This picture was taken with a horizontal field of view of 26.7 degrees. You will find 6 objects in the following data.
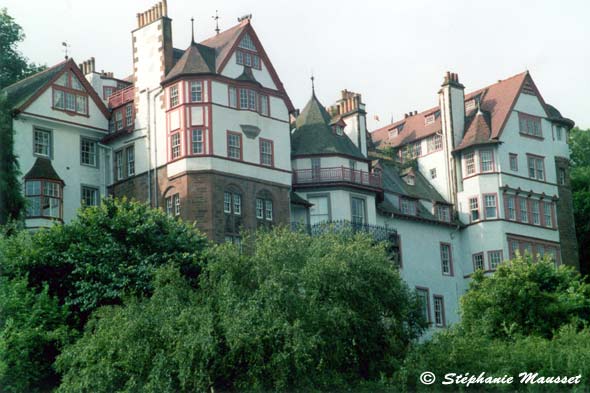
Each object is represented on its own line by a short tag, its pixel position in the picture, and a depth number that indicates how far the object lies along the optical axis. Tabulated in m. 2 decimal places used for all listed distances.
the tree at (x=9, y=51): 75.19
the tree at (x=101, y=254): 51.50
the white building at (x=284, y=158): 66.38
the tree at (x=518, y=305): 58.47
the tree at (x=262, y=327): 43.44
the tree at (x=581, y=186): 88.88
